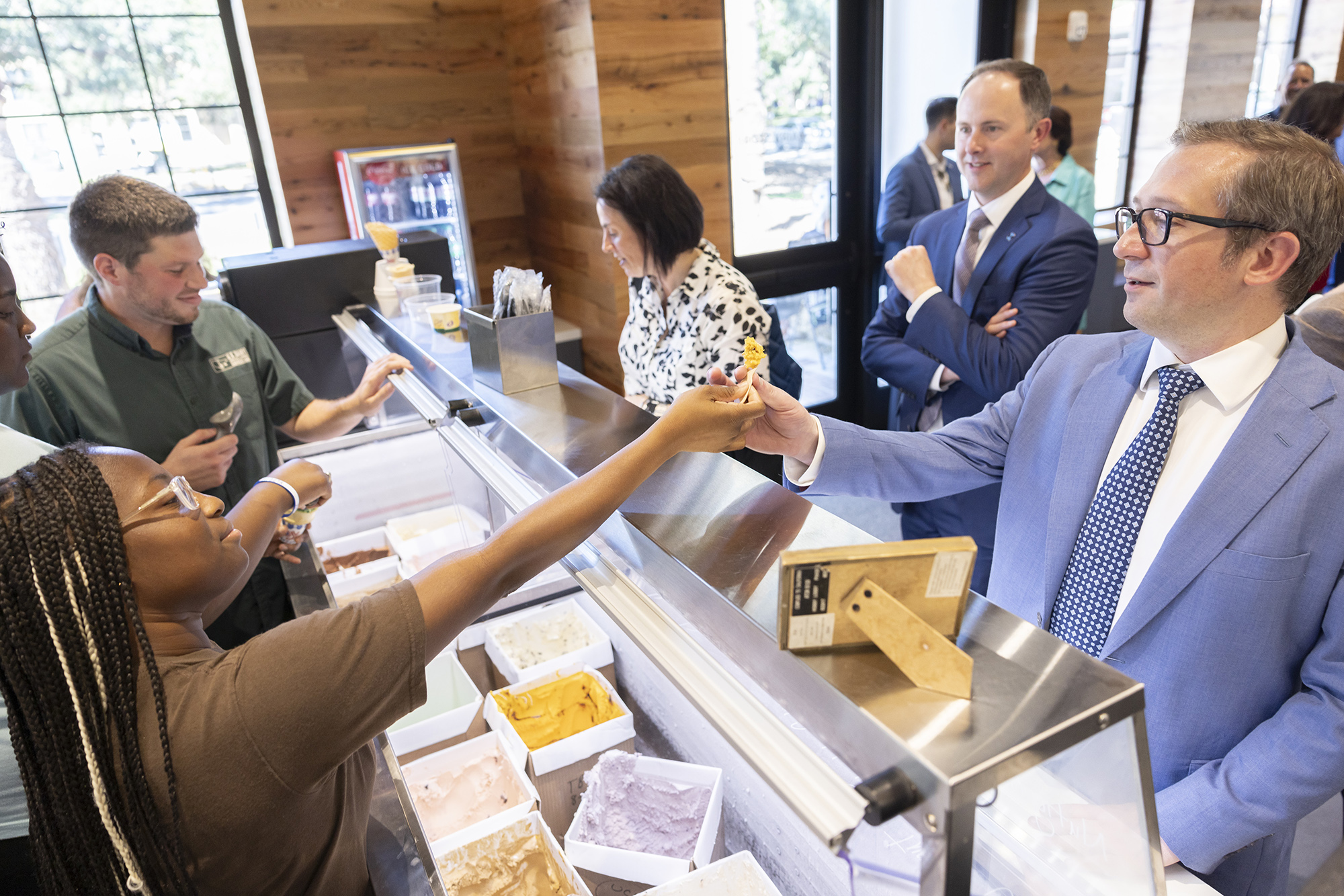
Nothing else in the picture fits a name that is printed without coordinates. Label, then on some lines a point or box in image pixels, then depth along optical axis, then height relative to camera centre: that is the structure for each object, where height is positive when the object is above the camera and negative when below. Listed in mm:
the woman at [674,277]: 2443 -440
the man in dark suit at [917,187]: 4387 -390
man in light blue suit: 1166 -594
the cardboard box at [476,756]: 1402 -1109
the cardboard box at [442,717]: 1627 -1117
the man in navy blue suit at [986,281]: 2252 -473
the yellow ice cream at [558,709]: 1589 -1079
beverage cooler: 4363 -233
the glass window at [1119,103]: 5336 -40
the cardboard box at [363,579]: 2186 -1097
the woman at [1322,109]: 4406 -137
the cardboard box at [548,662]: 1735 -1067
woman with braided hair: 844 -532
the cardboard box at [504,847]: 1329 -1112
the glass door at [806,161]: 4684 -238
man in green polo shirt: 1970 -462
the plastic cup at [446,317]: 2301 -460
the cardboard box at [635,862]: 1285 -1096
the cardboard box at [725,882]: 1233 -1079
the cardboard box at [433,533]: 2352 -1100
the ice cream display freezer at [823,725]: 727 -581
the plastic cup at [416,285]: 2715 -437
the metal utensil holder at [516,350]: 1771 -438
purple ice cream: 1367 -1113
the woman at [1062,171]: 4160 -337
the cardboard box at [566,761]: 1509 -1098
